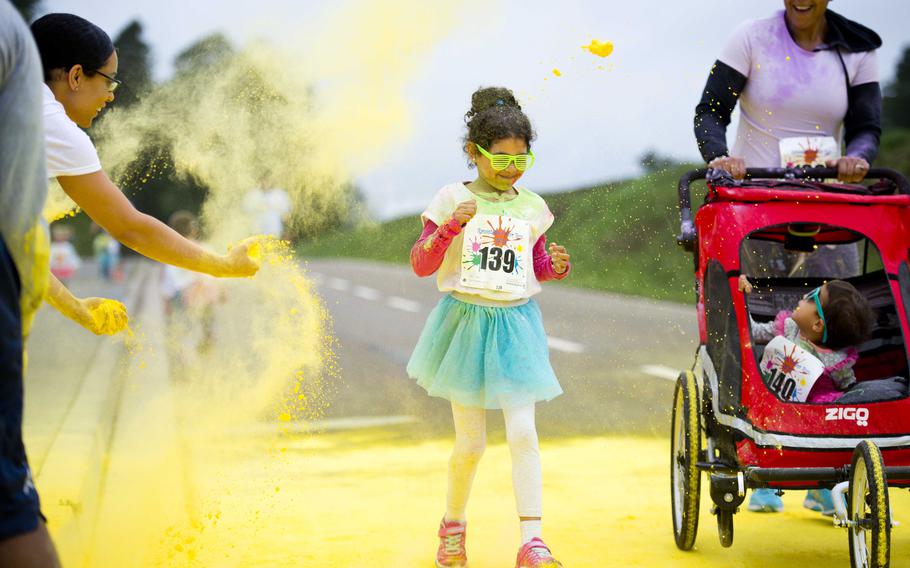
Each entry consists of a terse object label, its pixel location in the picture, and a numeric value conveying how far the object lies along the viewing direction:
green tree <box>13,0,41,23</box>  18.31
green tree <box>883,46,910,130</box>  24.25
